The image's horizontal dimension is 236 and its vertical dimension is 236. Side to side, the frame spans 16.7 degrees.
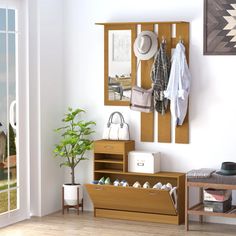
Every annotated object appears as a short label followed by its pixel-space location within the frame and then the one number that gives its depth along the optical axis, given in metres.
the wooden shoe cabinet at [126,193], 8.33
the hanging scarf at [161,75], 8.42
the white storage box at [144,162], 8.48
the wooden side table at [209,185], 7.80
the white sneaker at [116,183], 8.58
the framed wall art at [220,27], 8.17
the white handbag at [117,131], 8.75
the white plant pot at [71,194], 8.91
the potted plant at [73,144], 8.82
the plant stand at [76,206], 8.92
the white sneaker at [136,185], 8.45
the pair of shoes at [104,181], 8.65
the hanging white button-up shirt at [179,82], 8.30
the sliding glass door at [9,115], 8.24
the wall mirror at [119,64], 8.74
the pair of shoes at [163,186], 8.29
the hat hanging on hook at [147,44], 8.50
